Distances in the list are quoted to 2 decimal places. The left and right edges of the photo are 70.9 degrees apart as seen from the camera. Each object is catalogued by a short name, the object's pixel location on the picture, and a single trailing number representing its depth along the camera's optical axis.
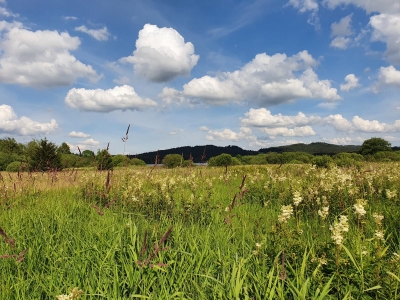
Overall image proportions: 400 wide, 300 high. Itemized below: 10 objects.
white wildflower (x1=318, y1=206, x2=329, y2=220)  3.28
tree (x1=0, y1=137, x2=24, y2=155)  77.31
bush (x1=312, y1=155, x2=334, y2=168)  19.00
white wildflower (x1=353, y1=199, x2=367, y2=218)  2.79
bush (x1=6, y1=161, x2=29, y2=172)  40.74
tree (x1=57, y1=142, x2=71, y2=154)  63.86
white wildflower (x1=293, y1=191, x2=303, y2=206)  3.37
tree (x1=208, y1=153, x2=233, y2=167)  35.72
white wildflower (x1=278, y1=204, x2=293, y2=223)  2.91
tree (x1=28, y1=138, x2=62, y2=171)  34.37
